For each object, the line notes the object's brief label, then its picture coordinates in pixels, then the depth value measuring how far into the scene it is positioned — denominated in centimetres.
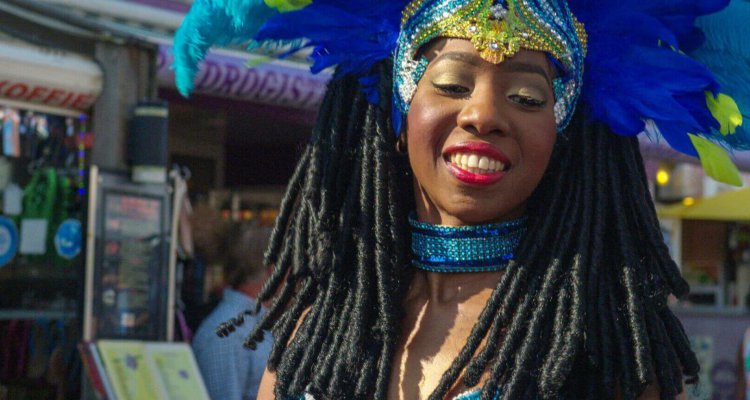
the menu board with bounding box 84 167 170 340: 476
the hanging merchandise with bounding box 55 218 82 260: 535
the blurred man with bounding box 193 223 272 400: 449
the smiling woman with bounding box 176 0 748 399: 190
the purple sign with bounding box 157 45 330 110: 524
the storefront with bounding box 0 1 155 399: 466
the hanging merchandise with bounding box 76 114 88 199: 502
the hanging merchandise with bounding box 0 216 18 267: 516
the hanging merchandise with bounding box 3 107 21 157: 489
